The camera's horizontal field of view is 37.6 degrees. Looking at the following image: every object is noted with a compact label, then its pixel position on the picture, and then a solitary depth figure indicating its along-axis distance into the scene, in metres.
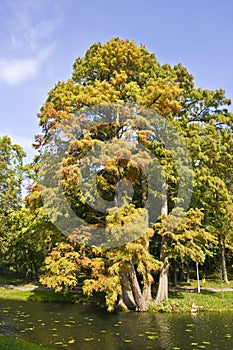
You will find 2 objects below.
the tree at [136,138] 16.61
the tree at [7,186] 28.25
